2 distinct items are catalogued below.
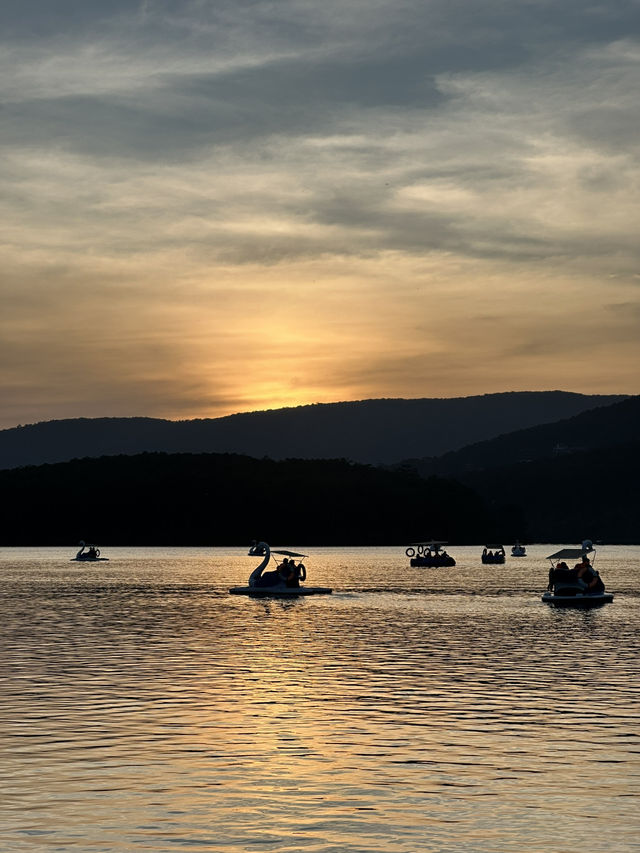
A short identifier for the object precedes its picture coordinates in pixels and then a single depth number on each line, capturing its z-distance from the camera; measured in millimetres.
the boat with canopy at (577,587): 99000
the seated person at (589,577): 100562
